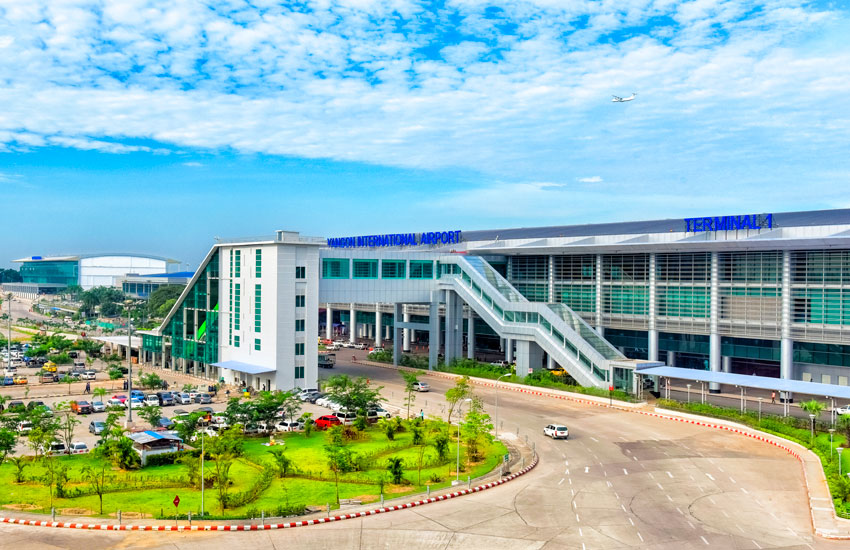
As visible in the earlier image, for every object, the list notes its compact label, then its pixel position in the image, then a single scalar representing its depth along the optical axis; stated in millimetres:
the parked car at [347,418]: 65756
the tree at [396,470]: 45656
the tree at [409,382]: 68375
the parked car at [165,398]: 76438
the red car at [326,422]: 64750
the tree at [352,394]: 64875
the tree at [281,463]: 46844
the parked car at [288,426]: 63784
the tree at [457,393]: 59875
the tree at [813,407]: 59719
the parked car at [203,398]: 77281
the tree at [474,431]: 51531
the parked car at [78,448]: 54344
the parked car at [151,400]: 74500
